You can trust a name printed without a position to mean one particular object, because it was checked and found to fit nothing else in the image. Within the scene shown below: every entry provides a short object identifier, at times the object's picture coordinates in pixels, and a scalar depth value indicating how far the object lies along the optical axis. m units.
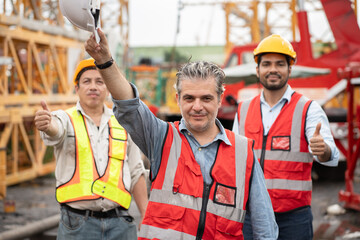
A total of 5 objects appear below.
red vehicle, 10.77
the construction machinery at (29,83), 9.86
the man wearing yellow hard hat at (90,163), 3.43
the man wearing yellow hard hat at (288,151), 3.58
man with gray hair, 2.34
